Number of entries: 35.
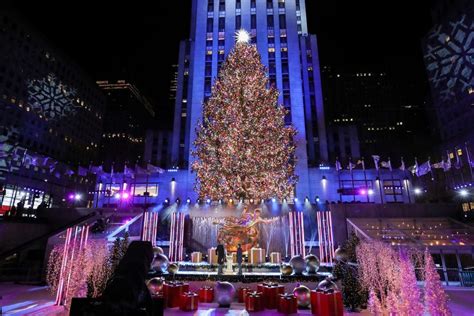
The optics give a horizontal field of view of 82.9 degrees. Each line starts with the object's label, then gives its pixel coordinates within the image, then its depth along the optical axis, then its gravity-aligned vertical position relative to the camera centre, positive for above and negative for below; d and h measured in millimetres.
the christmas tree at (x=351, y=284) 8430 -1620
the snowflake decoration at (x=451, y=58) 44469 +30238
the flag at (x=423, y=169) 25916 +5986
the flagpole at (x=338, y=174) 29441 +6623
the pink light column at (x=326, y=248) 15000 -905
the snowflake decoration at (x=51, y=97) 47594 +24851
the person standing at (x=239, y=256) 11321 -1008
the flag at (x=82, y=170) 29284 +6459
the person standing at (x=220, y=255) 11440 -1012
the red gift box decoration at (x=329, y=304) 7473 -1957
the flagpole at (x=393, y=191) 31747 +4601
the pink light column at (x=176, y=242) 15455 -623
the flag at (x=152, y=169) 30841 +7046
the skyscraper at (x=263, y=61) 33812 +21948
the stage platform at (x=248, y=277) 10391 -1748
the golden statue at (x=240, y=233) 15680 -95
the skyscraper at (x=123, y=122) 82188 +35515
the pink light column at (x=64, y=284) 9023 -1769
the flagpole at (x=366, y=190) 31212 +4680
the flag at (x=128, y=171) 31394 +6917
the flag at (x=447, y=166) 24366 +5775
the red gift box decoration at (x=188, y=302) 8326 -2143
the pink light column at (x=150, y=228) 16034 +190
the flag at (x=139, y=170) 31112 +6914
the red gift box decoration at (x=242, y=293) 9494 -2128
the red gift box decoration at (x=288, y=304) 7926 -2098
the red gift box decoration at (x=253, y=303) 8273 -2131
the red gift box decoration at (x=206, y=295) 9406 -2158
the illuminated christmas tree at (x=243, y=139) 16547 +5826
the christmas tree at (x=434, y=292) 5781 -1281
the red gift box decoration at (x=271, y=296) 8602 -2001
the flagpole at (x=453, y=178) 39612 +7737
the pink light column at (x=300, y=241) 14977 -524
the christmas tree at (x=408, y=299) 5773 -1479
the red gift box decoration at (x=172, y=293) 8766 -1968
